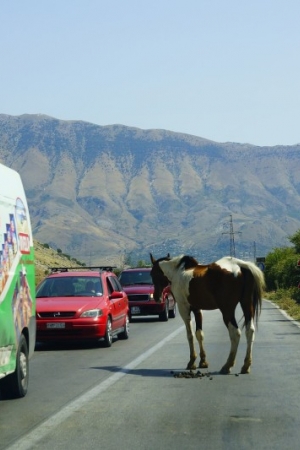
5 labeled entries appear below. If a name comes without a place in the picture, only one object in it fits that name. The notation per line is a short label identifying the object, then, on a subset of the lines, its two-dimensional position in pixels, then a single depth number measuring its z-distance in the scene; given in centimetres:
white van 1192
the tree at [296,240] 6460
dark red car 3291
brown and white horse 1612
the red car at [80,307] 2133
